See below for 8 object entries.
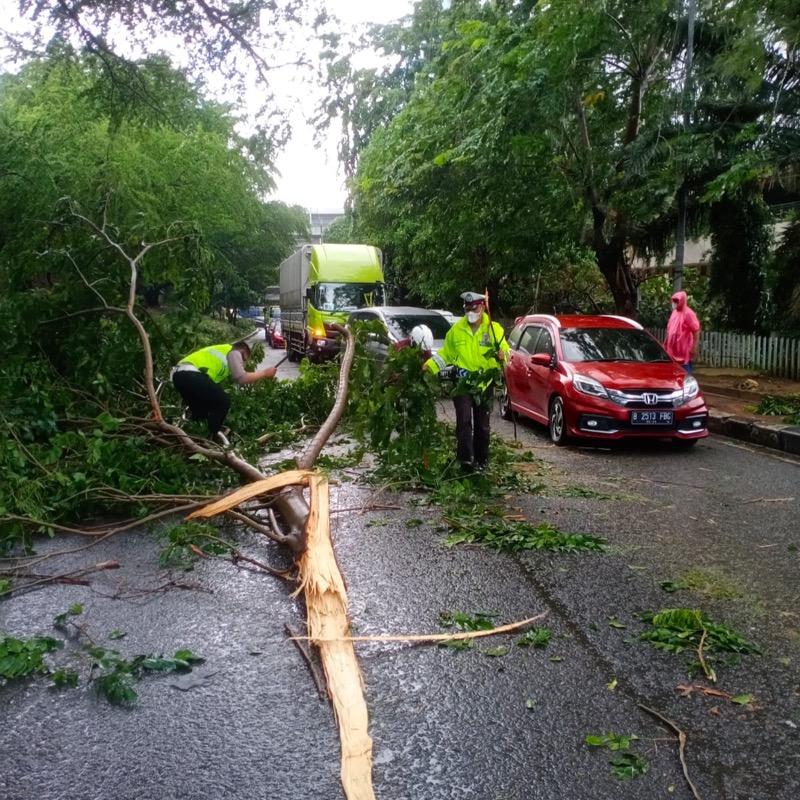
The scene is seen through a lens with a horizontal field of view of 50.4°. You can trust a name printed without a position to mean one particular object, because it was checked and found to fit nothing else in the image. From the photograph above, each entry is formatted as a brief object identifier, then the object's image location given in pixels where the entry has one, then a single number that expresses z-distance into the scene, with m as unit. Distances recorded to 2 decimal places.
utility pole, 14.44
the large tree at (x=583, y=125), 14.19
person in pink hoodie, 12.38
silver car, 16.61
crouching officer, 7.93
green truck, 23.09
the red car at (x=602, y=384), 9.66
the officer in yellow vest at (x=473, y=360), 7.91
